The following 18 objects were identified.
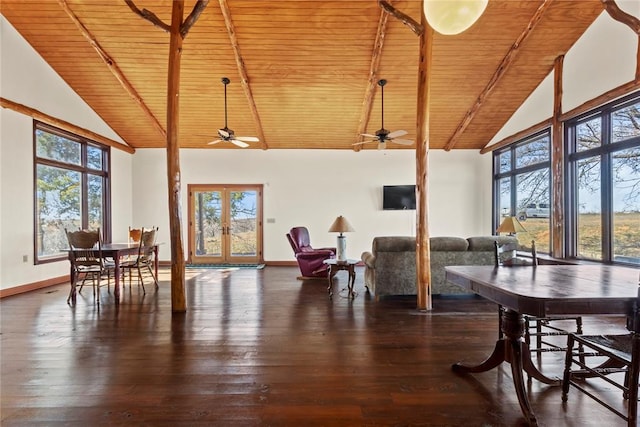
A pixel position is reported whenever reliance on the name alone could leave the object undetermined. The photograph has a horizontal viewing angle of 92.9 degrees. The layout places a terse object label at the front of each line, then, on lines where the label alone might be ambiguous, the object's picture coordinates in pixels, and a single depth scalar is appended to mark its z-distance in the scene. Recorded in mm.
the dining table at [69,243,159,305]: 4340
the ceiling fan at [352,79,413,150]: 5340
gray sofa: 4352
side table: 4605
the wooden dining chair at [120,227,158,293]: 4844
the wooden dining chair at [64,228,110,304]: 4273
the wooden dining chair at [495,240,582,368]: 2291
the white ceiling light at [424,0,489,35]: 2352
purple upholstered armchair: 5938
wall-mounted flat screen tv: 8023
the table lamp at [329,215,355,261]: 4594
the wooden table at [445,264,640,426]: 1604
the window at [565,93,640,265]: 4164
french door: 8055
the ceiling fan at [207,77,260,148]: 5503
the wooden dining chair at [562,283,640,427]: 1585
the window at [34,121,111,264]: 5434
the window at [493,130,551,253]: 5980
